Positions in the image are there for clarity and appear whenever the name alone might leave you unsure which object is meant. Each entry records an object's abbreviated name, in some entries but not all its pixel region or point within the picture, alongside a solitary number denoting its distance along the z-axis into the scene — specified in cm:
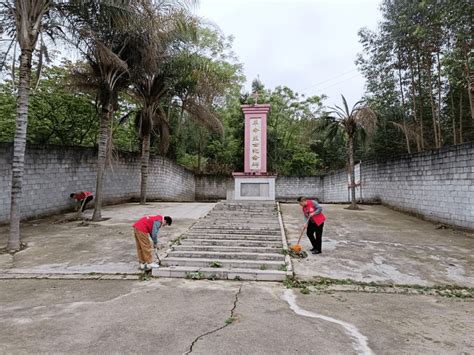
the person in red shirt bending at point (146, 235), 498
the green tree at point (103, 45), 692
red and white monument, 1209
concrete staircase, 493
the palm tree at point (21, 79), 627
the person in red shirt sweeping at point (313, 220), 593
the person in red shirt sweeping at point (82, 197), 980
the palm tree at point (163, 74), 828
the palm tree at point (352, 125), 1089
